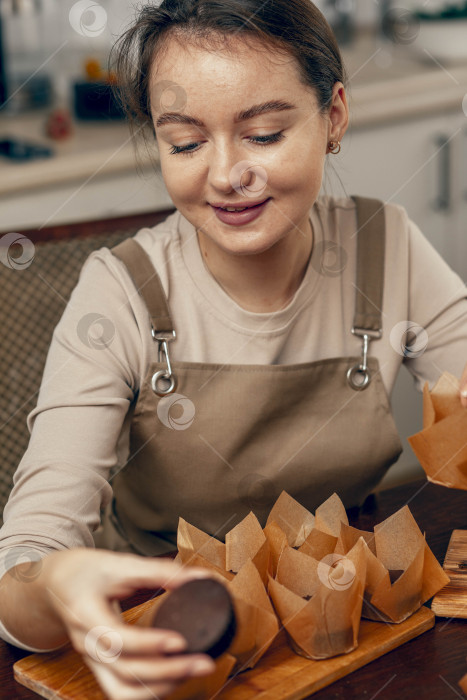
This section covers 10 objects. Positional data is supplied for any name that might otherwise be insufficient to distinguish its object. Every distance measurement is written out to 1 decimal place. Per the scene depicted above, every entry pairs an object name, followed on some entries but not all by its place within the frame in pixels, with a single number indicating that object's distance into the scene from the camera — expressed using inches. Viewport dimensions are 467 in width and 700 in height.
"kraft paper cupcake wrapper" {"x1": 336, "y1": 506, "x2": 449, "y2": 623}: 28.9
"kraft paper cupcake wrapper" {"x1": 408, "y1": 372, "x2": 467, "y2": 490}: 34.1
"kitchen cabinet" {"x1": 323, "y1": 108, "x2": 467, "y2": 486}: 89.4
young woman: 35.8
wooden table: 26.0
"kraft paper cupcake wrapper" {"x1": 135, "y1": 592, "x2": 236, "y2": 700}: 22.9
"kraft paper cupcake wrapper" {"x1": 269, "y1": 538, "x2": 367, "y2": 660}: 27.0
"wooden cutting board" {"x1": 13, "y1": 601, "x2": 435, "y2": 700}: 25.9
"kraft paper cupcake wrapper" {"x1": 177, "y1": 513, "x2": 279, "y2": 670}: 26.5
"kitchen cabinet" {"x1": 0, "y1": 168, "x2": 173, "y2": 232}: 71.9
